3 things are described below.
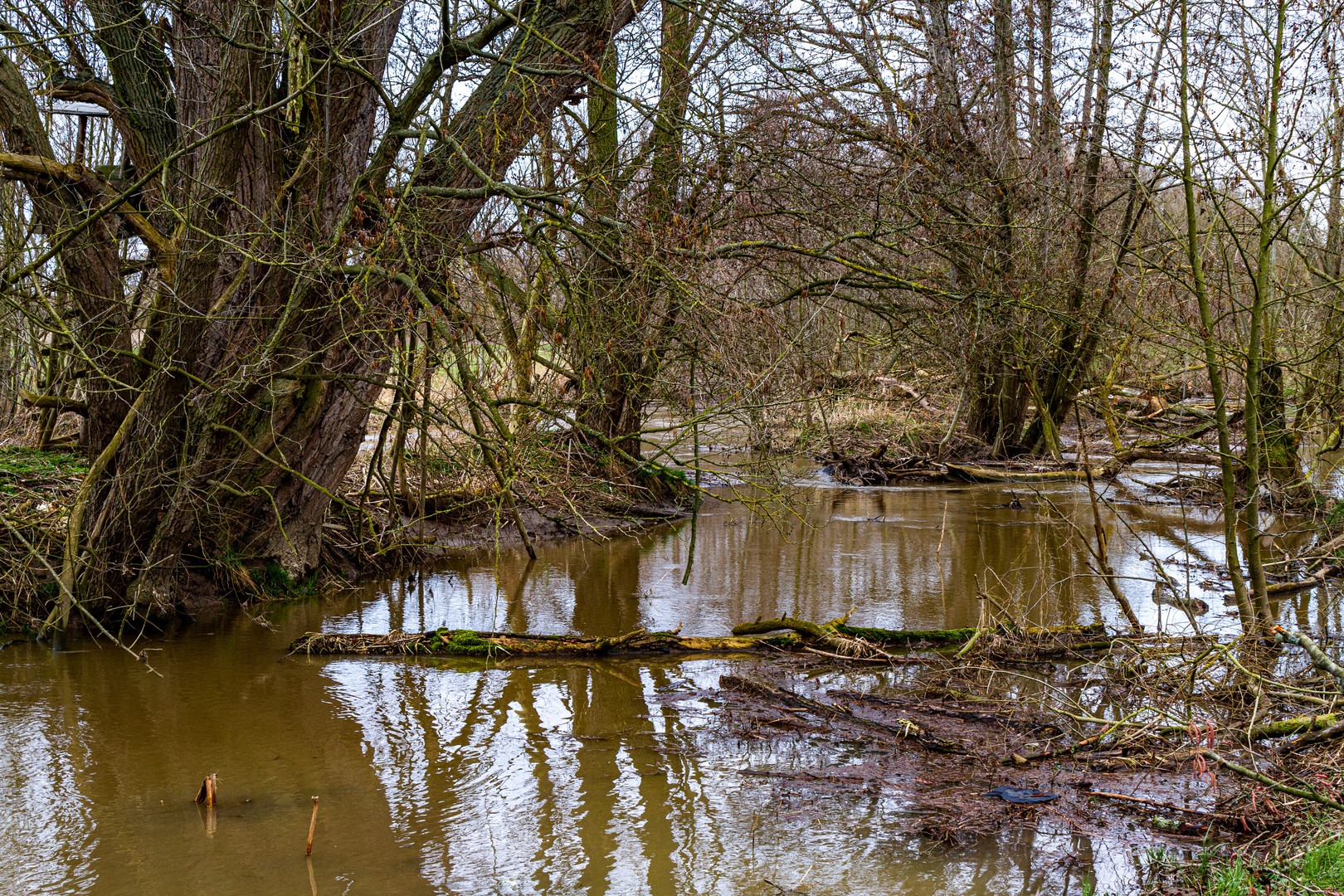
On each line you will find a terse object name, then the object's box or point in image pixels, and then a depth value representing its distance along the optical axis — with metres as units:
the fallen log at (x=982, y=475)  16.75
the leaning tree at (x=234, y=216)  6.90
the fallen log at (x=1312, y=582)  8.58
